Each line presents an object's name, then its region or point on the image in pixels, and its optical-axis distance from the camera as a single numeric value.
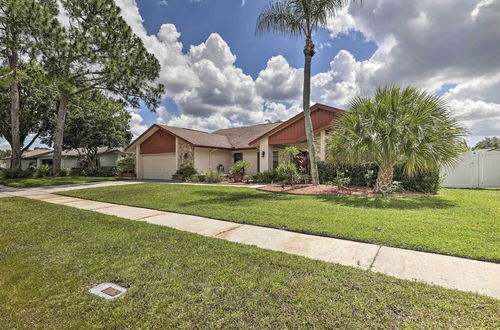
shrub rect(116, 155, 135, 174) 21.91
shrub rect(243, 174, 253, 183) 15.24
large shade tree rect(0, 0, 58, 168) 13.38
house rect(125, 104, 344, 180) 14.06
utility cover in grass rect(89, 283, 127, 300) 2.41
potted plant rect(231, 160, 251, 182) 15.87
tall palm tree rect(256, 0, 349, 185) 10.52
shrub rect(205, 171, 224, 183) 15.71
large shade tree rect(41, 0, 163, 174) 15.84
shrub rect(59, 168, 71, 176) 20.77
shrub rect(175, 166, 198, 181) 17.44
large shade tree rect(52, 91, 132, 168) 23.68
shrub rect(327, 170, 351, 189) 9.98
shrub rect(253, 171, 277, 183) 14.40
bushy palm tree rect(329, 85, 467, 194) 7.84
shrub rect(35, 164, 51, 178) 19.42
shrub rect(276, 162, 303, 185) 11.89
